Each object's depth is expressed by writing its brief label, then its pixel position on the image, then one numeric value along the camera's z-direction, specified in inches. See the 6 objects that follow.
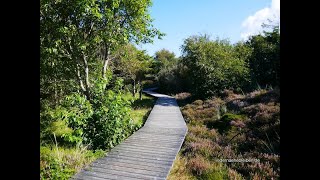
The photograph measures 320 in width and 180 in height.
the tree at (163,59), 1353.2
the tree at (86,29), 354.9
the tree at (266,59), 768.3
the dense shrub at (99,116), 279.8
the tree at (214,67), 756.0
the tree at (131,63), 488.4
